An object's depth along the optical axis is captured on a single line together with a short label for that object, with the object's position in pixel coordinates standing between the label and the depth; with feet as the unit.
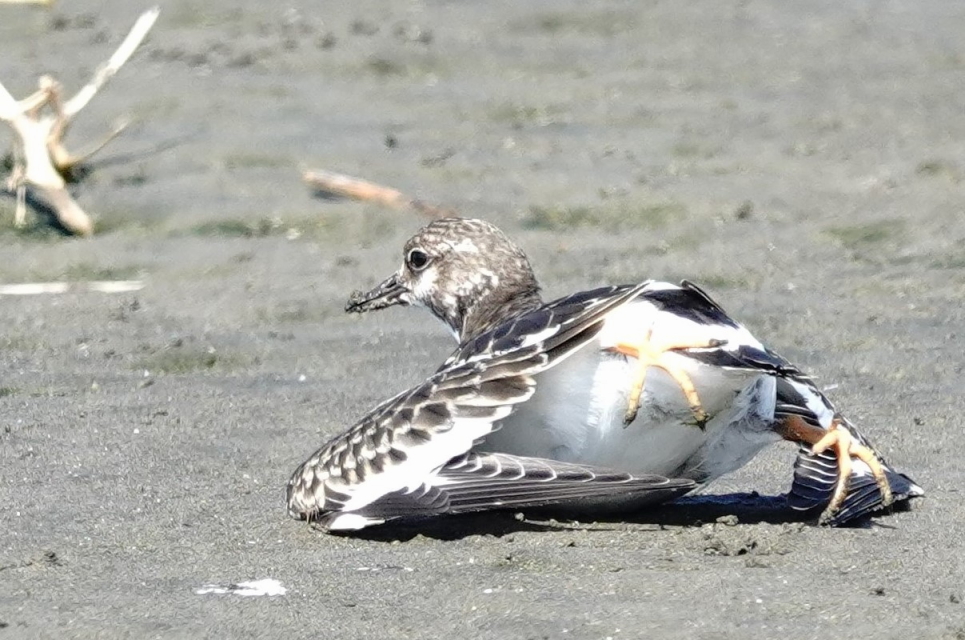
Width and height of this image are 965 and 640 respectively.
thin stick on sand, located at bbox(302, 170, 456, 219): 57.88
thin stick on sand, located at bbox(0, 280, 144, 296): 53.36
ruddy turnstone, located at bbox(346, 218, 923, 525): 29.32
